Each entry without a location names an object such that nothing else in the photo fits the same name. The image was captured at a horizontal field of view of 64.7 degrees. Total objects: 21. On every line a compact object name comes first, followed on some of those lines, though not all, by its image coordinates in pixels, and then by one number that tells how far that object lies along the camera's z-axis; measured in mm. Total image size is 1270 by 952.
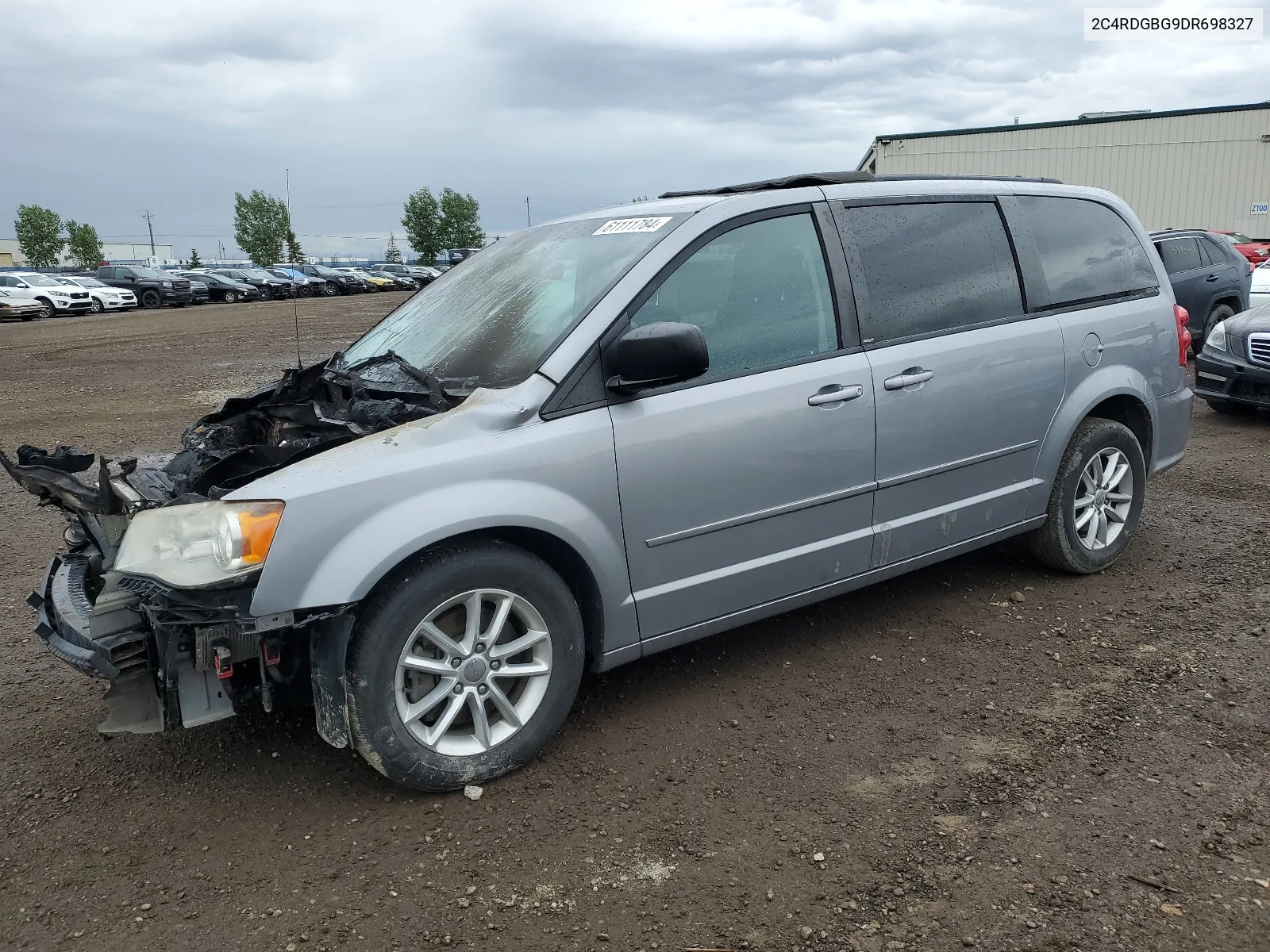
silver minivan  2918
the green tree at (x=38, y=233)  88500
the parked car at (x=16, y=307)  31984
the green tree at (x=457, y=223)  82938
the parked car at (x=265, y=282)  44131
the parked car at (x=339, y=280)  48125
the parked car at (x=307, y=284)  45812
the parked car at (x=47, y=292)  32656
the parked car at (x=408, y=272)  54438
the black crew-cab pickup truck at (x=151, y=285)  38562
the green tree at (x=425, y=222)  81812
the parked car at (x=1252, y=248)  21688
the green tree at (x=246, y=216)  78531
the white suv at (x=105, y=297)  35188
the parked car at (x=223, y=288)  41969
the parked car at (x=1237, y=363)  8594
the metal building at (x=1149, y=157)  33219
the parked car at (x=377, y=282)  50094
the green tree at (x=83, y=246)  93500
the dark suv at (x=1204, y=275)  13070
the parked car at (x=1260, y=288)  14203
